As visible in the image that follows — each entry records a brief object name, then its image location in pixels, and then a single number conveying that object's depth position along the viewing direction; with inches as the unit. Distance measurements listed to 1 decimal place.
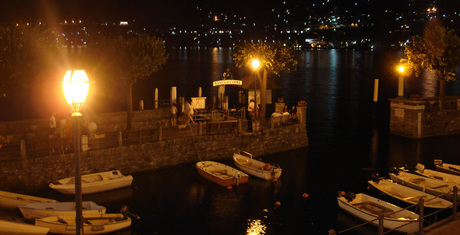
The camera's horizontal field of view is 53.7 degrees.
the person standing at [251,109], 1212.4
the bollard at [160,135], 967.6
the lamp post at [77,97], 357.7
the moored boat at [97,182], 813.9
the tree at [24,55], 909.2
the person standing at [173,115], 1094.4
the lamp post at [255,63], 1133.1
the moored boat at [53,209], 681.0
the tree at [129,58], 1024.2
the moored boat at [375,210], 692.2
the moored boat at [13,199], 708.0
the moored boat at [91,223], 650.8
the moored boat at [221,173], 913.5
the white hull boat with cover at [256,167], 954.1
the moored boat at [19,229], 582.2
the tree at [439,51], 1357.0
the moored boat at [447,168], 965.3
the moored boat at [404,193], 770.2
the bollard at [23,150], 790.2
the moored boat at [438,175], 885.2
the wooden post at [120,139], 919.0
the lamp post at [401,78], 1482.5
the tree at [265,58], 1243.8
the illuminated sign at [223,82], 1256.6
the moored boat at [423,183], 838.5
